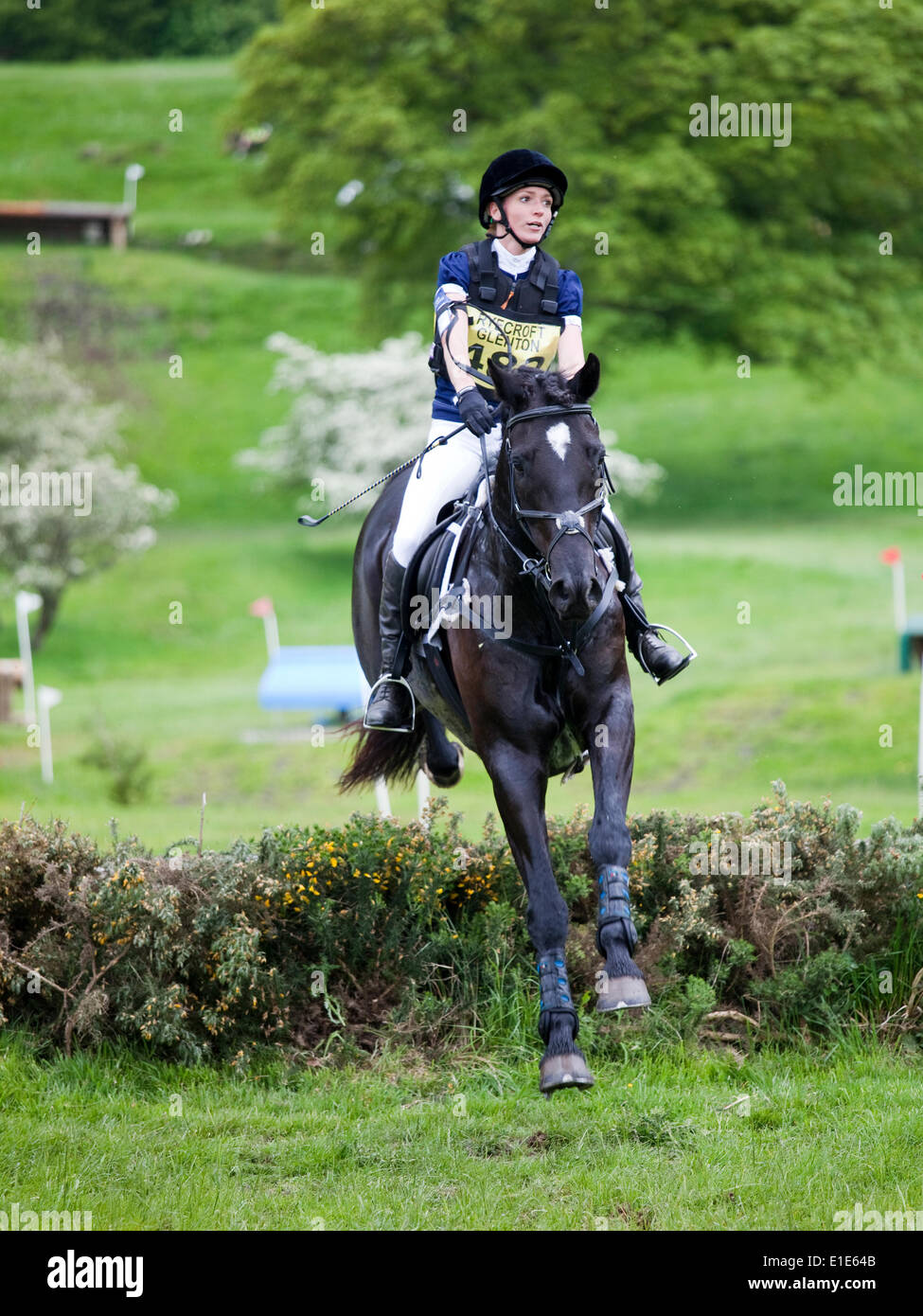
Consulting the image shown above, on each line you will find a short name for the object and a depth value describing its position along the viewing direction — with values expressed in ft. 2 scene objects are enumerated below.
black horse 31.48
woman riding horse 37.63
